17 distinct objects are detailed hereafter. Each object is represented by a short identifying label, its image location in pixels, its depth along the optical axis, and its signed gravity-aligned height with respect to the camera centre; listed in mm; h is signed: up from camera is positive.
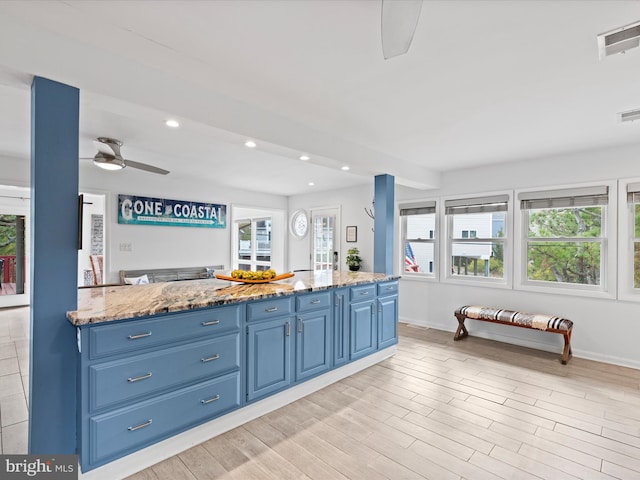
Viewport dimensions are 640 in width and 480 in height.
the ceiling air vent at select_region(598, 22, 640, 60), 1709 +1060
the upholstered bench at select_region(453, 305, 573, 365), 3736 -915
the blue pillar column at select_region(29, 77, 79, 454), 1777 -134
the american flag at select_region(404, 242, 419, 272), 5613 -309
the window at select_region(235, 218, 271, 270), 8031 -88
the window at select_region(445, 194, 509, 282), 4672 +69
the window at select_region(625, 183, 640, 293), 3680 +118
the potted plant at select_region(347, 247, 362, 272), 6069 -324
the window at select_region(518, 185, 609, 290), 3957 +78
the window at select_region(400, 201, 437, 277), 5359 +87
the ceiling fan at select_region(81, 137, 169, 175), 3416 +847
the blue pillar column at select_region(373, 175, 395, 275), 4148 +221
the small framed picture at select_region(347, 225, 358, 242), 6299 +145
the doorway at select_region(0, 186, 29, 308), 6242 -165
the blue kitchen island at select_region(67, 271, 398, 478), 1843 -794
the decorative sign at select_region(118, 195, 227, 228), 5344 +465
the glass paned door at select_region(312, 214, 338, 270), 6758 -28
